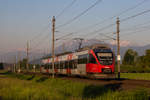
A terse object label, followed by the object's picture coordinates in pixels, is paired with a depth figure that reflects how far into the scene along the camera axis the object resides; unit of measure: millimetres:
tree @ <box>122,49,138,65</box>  165625
